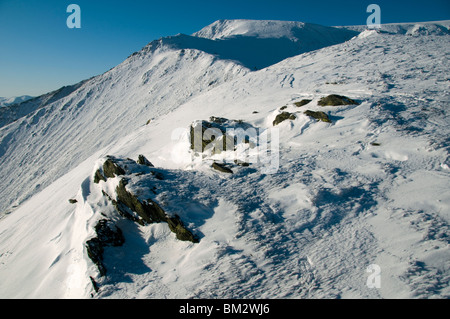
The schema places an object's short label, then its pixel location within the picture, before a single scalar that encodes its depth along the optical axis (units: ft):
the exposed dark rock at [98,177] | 34.96
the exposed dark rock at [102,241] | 24.09
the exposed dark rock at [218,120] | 48.77
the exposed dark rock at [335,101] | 45.09
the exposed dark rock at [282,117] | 45.37
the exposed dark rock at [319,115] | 41.59
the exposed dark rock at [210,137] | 40.98
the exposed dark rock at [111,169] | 32.32
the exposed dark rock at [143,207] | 27.01
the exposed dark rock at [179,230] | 24.58
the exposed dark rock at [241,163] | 33.37
